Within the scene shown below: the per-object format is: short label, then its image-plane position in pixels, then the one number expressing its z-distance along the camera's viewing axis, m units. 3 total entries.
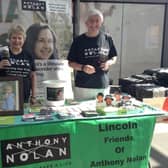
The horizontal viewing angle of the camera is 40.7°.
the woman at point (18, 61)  1.57
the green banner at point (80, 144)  1.38
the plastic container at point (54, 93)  1.52
